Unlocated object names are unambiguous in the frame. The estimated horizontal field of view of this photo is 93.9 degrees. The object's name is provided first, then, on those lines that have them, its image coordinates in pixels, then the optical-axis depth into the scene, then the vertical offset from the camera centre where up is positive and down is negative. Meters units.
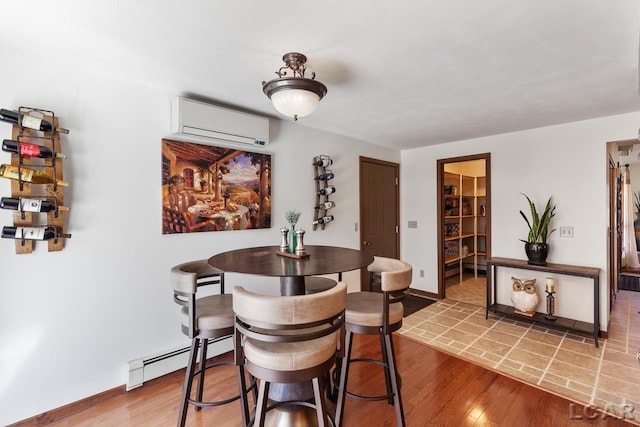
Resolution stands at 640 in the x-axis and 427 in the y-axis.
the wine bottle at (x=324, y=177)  3.46 +0.42
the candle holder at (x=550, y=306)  3.29 -1.05
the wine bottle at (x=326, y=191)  3.46 +0.26
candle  3.27 -0.81
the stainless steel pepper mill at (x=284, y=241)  2.04 -0.19
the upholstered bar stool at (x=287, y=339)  1.22 -0.56
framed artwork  2.38 +0.22
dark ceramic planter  3.28 -0.46
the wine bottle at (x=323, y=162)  3.45 +0.59
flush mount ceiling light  1.69 +0.71
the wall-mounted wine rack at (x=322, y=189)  3.46 +0.28
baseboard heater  2.18 -1.15
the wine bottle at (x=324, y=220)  3.43 -0.08
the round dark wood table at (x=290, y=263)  1.47 -0.28
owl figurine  3.33 -0.95
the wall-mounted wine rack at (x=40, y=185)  1.76 +0.18
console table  2.91 -0.90
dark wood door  4.09 +0.07
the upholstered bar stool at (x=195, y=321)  1.60 -0.60
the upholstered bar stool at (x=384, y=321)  1.63 -0.61
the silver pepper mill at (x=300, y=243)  1.88 -0.19
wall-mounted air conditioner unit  2.30 +0.76
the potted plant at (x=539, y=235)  3.29 -0.27
